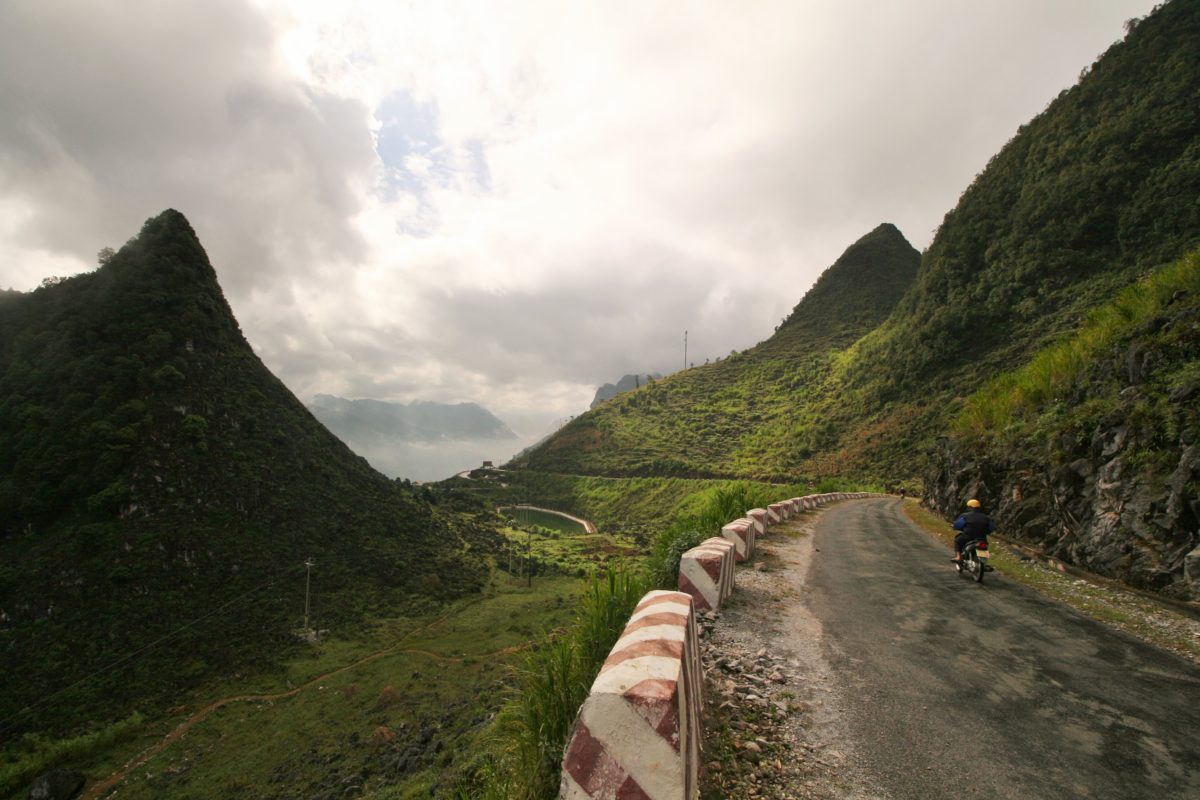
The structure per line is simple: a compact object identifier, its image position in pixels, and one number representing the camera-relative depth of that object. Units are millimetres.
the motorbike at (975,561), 9922
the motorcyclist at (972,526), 10305
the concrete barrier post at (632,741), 2773
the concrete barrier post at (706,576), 7789
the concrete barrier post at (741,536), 10656
